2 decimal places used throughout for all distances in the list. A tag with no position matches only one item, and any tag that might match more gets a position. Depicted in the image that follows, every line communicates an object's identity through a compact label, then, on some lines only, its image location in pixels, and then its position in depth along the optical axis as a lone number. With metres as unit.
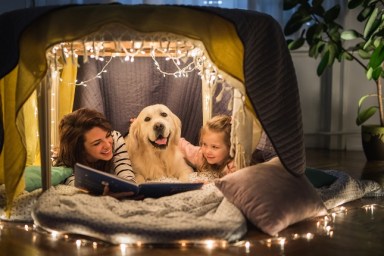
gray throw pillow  1.69
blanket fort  1.66
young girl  2.18
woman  2.16
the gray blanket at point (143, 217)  1.55
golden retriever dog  2.23
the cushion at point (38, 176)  2.02
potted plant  3.24
